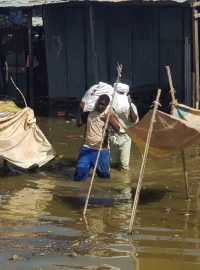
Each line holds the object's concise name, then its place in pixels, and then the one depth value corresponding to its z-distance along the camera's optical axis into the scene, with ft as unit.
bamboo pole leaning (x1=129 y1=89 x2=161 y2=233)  27.75
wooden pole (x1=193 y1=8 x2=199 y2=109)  59.38
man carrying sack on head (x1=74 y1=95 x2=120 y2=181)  40.08
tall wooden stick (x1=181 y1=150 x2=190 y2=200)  34.51
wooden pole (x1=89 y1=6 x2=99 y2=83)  69.84
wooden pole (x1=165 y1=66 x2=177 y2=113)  34.06
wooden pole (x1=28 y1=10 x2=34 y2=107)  73.63
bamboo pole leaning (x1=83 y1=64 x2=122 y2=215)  32.15
